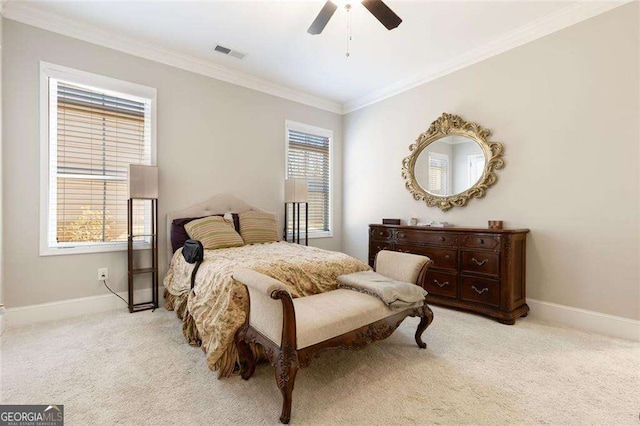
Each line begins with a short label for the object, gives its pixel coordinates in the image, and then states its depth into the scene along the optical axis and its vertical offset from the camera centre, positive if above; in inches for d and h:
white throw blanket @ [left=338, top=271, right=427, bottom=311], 81.0 -22.4
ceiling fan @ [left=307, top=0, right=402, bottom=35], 81.6 +57.1
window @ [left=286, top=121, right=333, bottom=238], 186.7 +29.8
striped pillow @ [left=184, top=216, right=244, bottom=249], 126.4 -10.0
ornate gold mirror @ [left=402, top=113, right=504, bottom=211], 133.9 +23.8
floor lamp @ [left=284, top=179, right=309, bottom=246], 167.9 +7.7
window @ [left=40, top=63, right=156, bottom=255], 115.0 +23.4
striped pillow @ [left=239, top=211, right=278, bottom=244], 143.0 -8.7
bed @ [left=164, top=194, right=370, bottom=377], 76.2 -22.8
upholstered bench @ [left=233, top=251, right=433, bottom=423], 60.4 -26.8
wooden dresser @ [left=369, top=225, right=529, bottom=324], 112.8 -23.4
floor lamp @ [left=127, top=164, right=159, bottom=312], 119.9 -2.3
